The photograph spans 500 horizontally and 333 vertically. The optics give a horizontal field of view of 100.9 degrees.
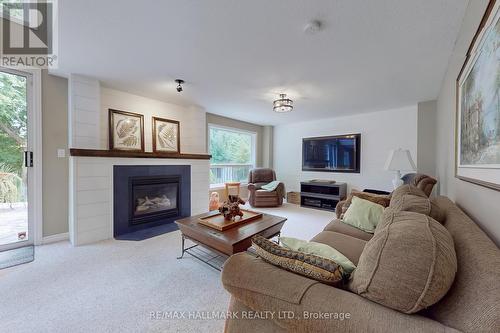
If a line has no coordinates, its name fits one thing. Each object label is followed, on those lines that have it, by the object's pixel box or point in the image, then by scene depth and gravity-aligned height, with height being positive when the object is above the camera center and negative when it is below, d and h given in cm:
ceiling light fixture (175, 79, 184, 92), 284 +116
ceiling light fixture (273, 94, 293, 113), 314 +94
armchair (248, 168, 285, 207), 474 -71
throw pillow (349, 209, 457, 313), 61 -32
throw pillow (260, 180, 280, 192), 484 -50
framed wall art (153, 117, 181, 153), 365 +54
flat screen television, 460 +29
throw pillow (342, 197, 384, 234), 205 -51
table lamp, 302 +3
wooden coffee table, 181 -65
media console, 452 -65
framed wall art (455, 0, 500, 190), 90 +31
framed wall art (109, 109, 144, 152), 315 +55
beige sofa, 57 -46
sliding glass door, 243 +7
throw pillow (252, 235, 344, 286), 81 -41
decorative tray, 208 -60
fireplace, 305 -53
